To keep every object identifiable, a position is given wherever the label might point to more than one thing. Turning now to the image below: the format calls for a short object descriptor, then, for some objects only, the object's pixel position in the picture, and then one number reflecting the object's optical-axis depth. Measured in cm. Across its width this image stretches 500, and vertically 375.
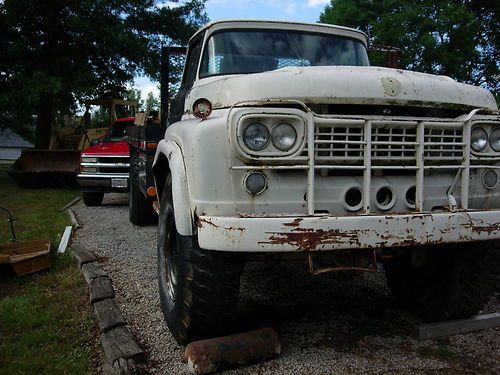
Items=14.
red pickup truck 1009
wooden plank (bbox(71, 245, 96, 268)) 531
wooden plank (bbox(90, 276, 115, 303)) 412
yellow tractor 1373
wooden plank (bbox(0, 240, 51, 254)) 525
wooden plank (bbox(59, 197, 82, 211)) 1010
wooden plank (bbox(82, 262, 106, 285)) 471
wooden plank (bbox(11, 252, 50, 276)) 486
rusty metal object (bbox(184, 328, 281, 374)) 295
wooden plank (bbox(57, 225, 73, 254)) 589
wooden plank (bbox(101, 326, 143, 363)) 307
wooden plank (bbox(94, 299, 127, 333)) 351
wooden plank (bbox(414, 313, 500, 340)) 353
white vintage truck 268
